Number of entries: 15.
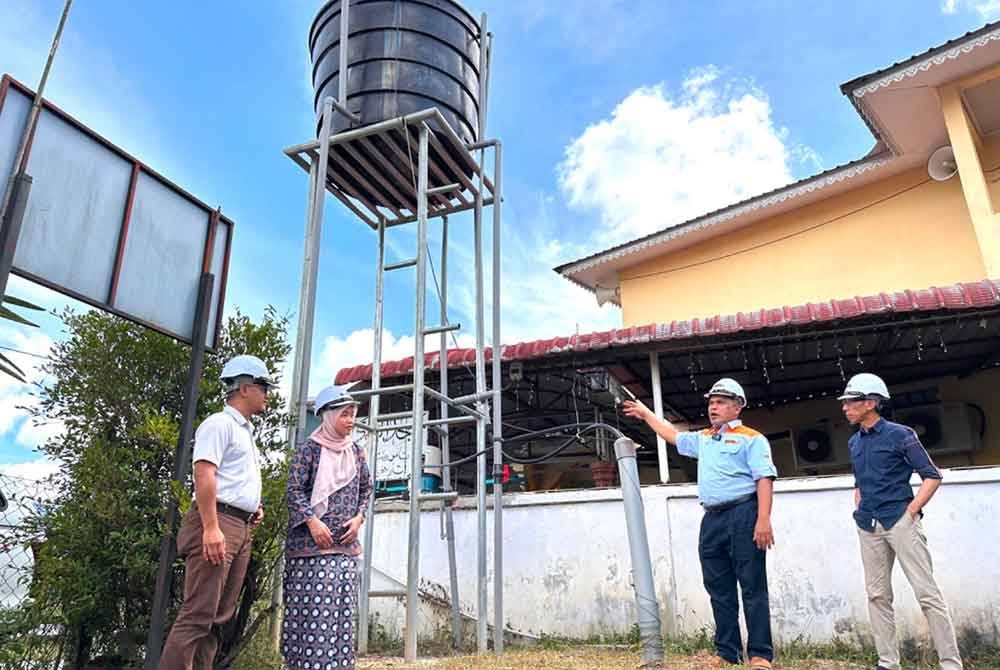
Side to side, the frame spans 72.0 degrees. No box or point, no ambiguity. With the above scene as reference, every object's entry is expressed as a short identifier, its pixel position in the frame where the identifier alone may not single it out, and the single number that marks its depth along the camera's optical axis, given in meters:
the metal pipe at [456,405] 4.88
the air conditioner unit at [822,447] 8.84
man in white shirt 2.72
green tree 3.15
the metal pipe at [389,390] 4.82
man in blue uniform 3.51
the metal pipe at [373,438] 5.02
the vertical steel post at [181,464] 3.03
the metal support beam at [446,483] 5.34
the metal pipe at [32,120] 2.61
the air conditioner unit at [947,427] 7.81
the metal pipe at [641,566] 3.86
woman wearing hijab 3.03
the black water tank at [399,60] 5.35
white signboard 2.84
